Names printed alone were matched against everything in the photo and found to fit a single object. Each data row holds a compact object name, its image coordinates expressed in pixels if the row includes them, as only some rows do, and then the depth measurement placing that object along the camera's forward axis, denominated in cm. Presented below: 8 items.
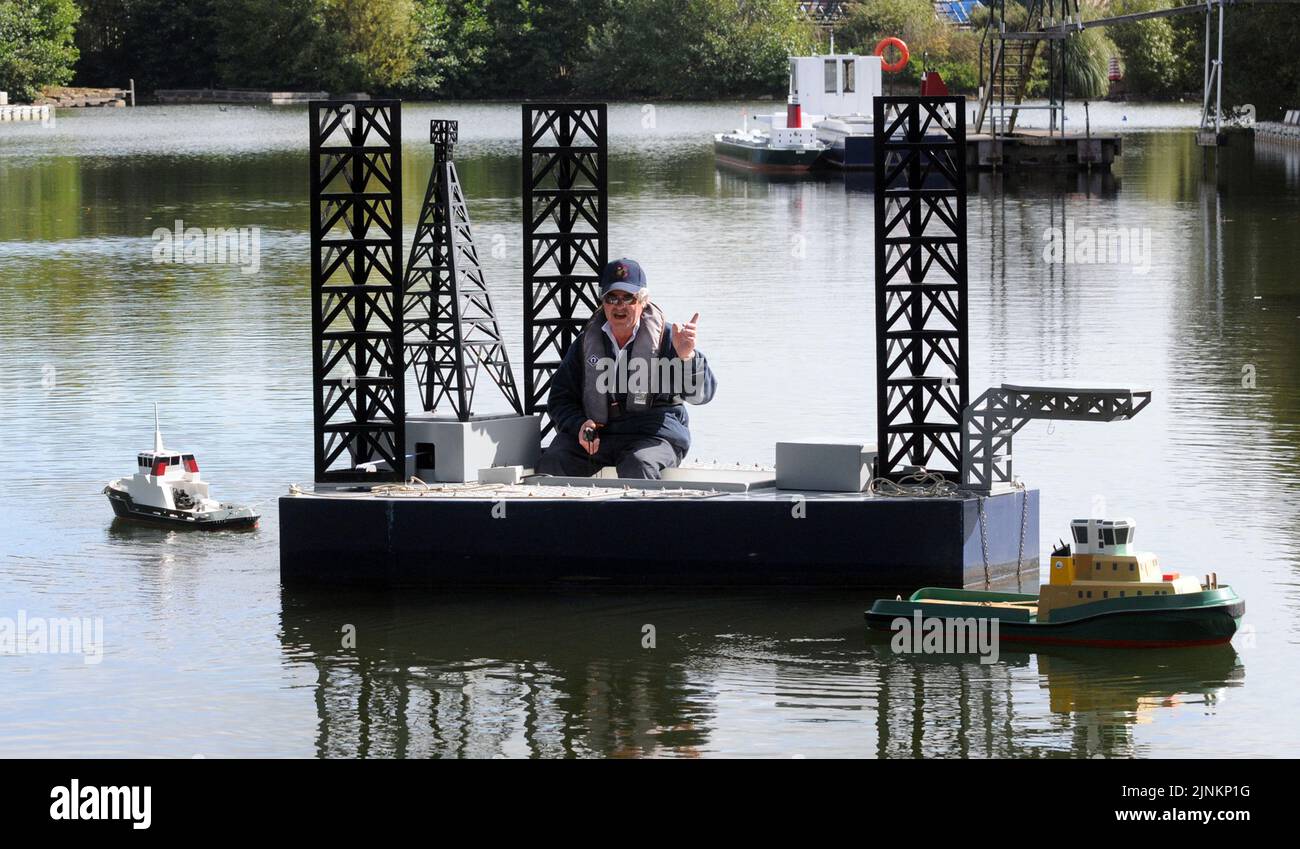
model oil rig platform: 2328
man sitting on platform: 2473
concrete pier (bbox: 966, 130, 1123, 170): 8881
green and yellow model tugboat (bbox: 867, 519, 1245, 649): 2152
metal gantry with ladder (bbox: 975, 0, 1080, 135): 9162
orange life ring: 10831
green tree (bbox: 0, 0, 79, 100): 15712
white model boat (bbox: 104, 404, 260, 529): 2745
